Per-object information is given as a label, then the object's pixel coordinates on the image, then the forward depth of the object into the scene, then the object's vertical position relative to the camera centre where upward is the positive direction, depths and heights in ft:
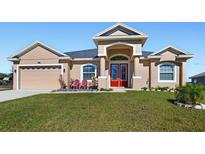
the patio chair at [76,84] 52.42 -2.71
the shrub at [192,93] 23.63 -2.57
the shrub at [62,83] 54.60 -2.51
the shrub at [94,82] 52.29 -2.17
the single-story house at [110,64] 48.42 +4.21
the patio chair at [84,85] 52.06 -3.01
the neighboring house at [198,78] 118.11 -1.03
